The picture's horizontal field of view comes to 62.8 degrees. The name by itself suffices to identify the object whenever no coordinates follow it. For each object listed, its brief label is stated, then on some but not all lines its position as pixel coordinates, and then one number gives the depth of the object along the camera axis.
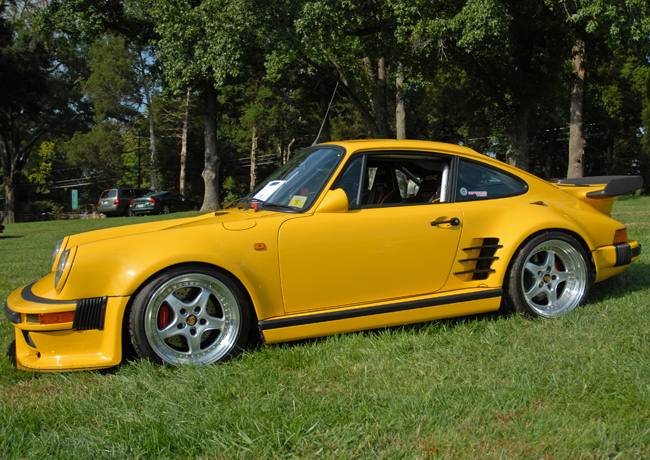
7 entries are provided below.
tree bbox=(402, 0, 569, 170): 15.57
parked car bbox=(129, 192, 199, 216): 27.36
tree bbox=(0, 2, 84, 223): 27.95
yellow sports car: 3.10
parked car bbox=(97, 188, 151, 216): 29.00
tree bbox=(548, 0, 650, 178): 13.42
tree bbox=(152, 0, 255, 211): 17.02
